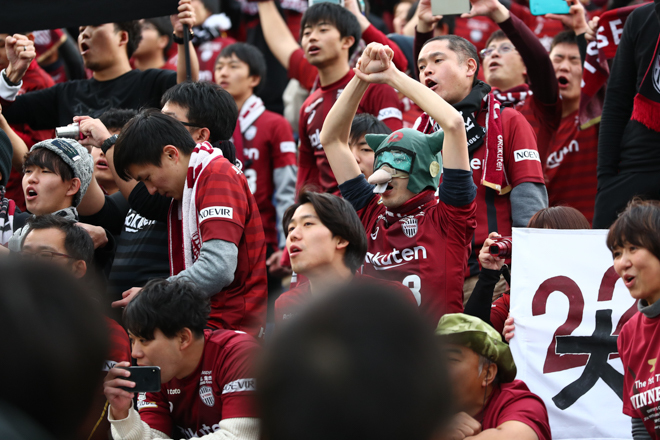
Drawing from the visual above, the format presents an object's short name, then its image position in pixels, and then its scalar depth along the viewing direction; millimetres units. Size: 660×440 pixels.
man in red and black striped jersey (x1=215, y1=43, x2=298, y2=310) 12766
